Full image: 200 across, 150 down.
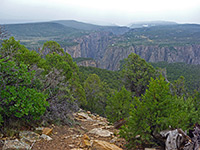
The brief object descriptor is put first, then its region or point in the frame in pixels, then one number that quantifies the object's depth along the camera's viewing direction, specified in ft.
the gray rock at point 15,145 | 22.82
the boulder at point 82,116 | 52.80
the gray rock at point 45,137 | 27.89
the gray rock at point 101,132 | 34.16
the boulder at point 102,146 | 24.84
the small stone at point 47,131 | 29.40
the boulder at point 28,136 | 25.85
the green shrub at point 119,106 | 45.60
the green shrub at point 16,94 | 24.34
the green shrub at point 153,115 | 25.61
